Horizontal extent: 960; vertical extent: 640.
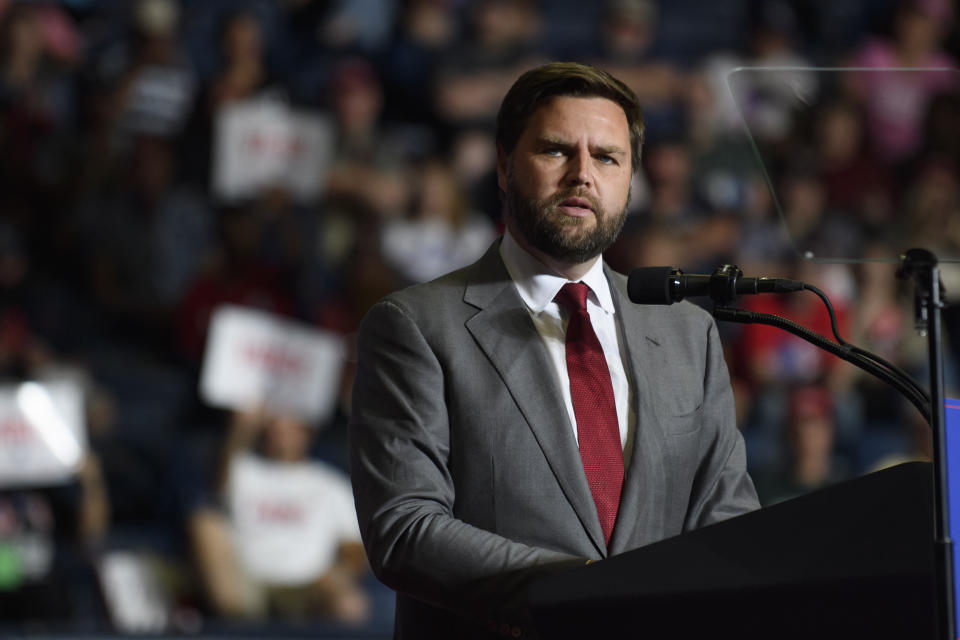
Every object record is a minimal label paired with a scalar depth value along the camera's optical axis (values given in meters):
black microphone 6.95
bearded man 7.03
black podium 6.68
